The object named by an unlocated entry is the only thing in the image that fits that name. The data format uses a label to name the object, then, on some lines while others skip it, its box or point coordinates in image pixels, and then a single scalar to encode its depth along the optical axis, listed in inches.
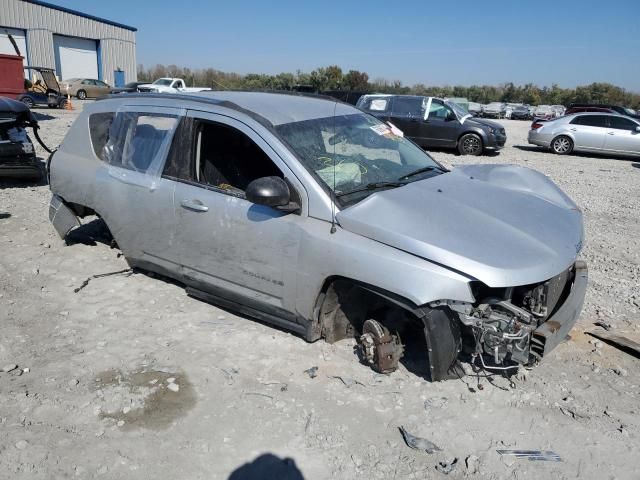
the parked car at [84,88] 1278.3
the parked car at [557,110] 1540.8
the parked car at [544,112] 1473.2
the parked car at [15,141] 298.7
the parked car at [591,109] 823.3
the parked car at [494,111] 1754.4
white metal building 1400.1
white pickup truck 1210.4
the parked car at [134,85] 1331.4
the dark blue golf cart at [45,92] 957.2
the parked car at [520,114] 1716.3
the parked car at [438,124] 600.4
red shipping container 727.1
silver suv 117.9
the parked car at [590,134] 626.5
